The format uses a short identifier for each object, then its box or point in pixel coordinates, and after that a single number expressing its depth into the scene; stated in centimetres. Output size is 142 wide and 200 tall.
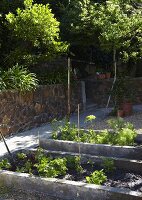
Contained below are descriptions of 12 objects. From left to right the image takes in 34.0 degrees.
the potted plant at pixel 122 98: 792
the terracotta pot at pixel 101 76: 1002
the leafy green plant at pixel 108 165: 400
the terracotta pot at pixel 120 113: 771
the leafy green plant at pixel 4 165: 419
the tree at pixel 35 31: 655
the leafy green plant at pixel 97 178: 354
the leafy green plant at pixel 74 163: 403
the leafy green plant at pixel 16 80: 649
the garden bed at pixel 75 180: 331
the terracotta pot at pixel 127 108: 793
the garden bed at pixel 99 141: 443
